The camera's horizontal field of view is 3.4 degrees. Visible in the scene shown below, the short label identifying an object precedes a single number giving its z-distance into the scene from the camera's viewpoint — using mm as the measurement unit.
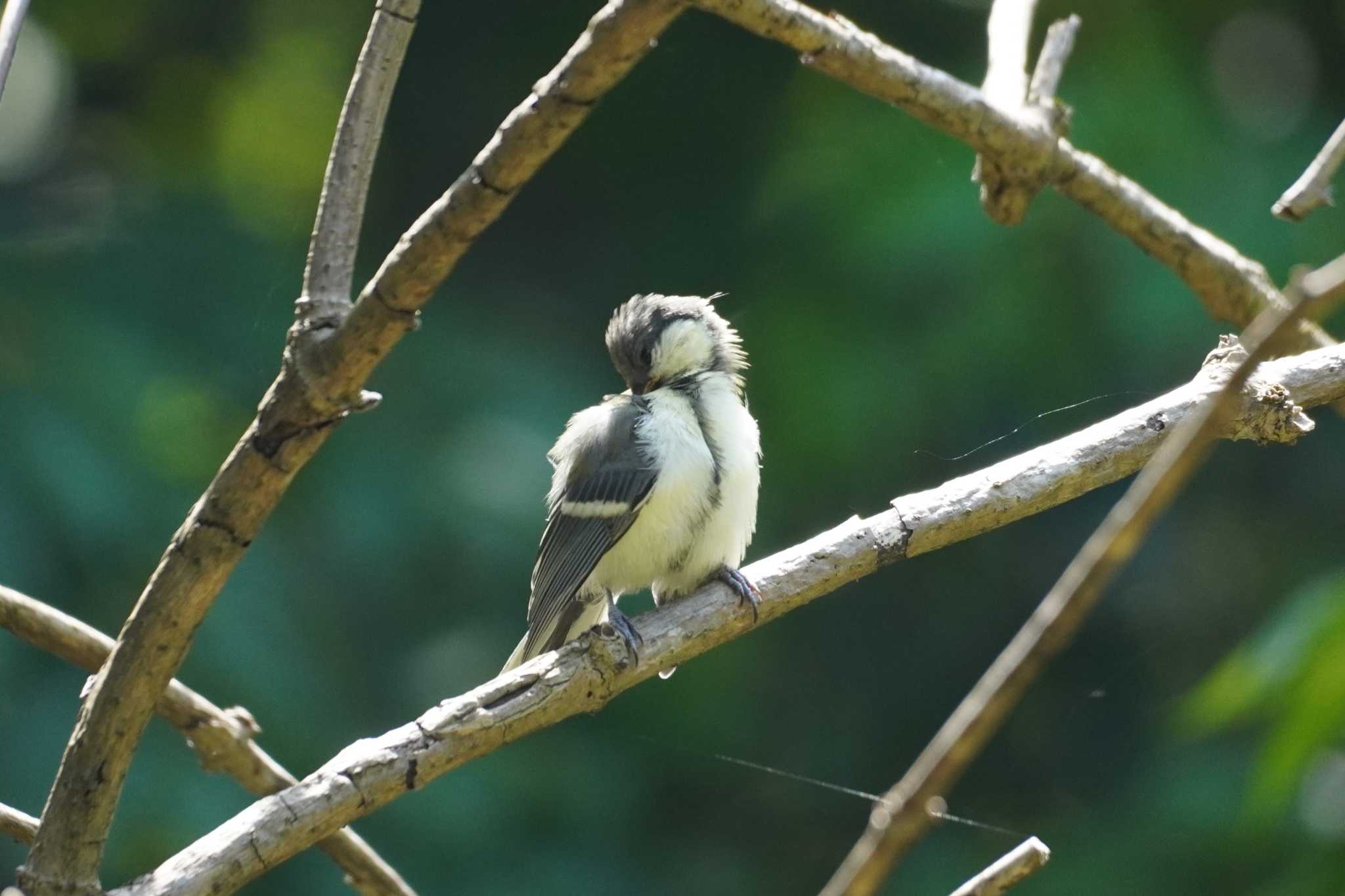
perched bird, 5459
